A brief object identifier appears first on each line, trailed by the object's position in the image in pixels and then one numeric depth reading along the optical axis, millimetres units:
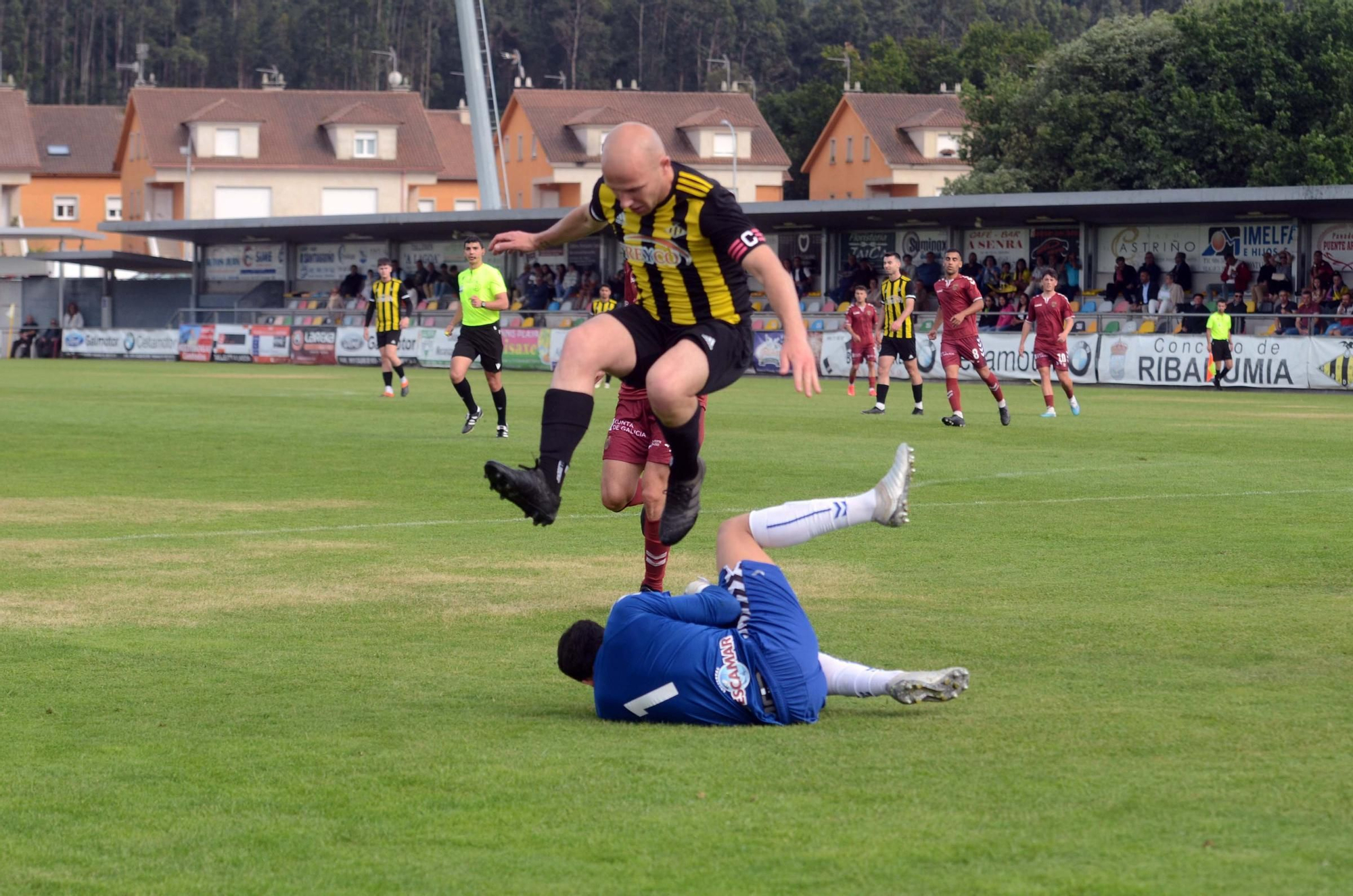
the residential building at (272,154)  98312
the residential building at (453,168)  112500
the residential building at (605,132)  98312
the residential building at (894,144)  99500
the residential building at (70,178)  112438
